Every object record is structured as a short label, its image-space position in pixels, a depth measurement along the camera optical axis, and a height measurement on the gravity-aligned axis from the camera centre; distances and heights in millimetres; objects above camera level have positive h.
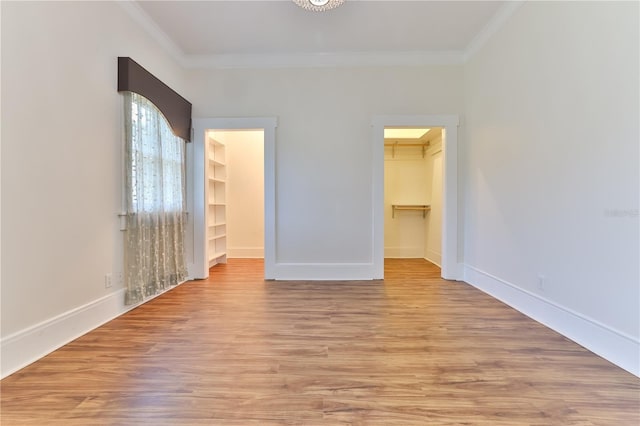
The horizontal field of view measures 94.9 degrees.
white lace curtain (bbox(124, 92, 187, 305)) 2729 +71
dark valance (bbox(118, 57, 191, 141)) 2654 +1218
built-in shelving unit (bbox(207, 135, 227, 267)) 4785 +68
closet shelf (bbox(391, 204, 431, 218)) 5492 +13
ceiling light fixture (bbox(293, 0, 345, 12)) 2680 +1884
